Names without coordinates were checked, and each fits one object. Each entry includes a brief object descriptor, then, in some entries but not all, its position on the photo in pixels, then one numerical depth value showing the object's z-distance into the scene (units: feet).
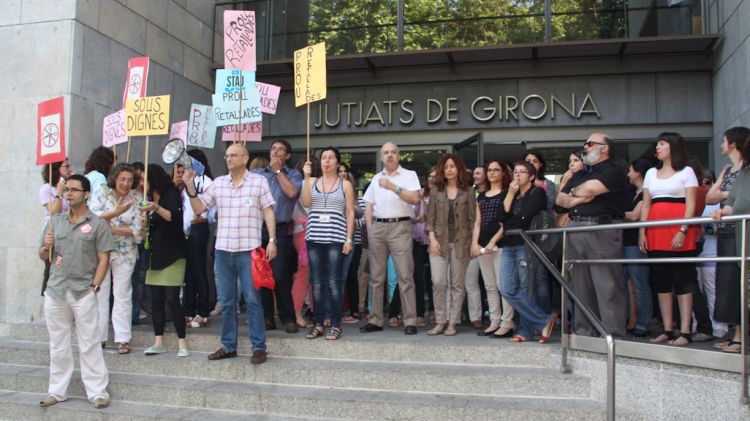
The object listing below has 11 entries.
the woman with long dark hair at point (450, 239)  21.90
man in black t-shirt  17.62
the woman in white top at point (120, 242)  21.07
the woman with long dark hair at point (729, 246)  14.78
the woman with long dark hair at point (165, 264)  20.84
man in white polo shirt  21.97
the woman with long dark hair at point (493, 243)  21.15
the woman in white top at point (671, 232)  17.25
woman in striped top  21.47
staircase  16.62
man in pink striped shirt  19.61
